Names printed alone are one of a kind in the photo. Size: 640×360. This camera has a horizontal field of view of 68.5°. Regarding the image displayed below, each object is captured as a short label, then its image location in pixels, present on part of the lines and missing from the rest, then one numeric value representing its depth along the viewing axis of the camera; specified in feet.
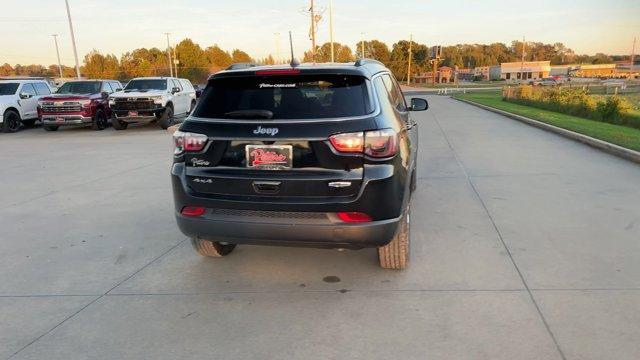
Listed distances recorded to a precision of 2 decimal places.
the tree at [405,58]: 332.19
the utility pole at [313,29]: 173.58
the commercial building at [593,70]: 428.11
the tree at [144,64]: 285.23
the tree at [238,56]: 393.33
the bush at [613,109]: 53.38
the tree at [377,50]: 338.75
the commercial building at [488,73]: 439.22
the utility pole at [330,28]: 170.07
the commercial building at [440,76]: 393.37
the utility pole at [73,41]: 102.58
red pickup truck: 54.70
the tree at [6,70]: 393.91
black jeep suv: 11.01
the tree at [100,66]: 291.99
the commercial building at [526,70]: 410.31
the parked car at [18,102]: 57.16
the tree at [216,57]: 343.34
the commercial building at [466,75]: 431.68
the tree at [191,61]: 282.97
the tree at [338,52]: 313.32
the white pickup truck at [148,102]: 54.49
